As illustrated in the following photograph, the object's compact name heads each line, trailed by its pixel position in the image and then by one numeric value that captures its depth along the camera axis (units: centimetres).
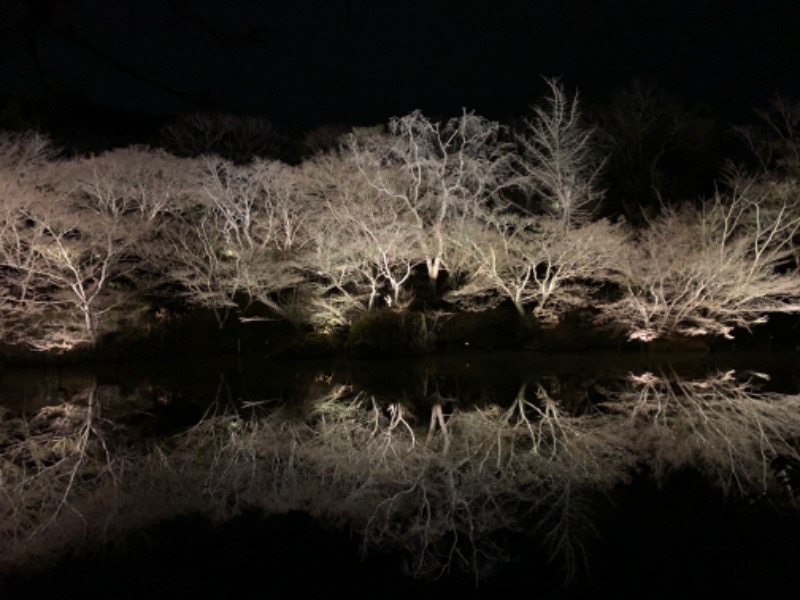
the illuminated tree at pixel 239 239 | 2402
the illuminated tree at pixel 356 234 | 2345
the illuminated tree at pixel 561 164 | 2532
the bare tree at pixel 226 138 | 3481
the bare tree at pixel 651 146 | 3222
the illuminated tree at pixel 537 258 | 2270
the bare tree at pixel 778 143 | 2559
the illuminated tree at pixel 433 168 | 2414
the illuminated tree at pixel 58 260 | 2109
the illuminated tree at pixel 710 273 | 2098
